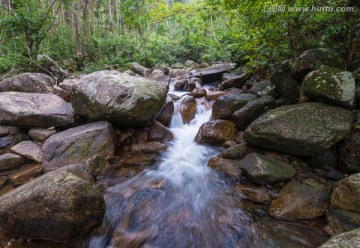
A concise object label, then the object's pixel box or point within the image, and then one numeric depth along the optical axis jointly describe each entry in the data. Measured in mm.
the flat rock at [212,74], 10062
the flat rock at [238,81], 8156
